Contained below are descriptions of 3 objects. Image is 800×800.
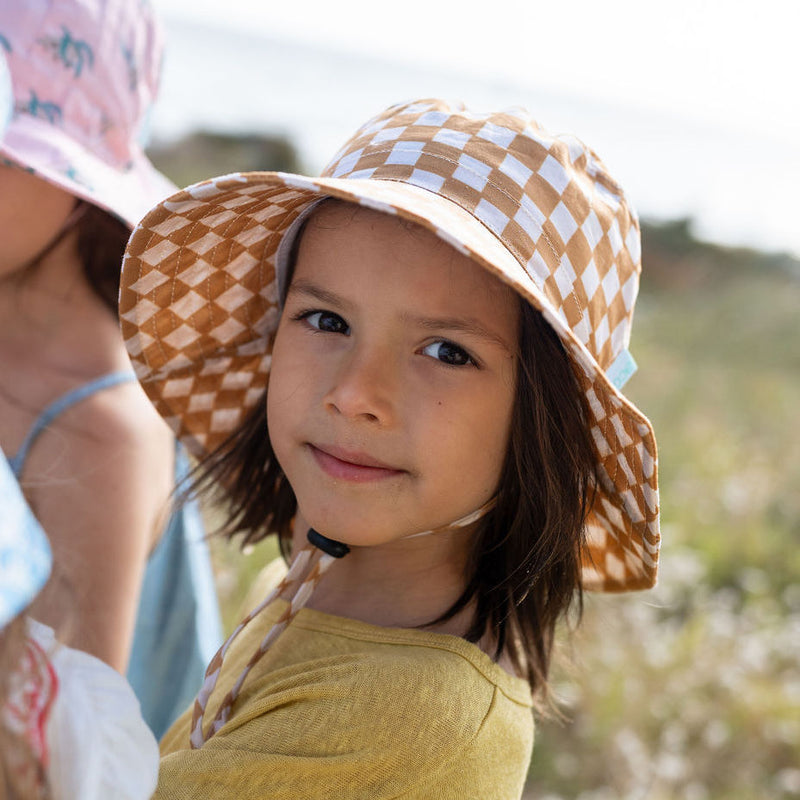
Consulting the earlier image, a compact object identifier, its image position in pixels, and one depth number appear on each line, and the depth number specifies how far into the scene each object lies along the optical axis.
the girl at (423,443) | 0.47
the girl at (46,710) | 0.32
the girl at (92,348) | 0.57
